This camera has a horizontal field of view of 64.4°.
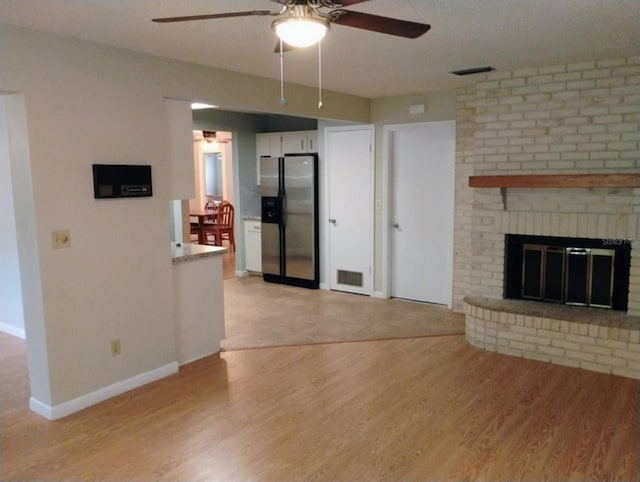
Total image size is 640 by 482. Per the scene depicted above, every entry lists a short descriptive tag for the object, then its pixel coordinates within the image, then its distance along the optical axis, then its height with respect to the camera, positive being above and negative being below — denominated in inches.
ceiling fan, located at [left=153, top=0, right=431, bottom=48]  78.0 +25.4
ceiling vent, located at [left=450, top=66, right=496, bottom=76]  161.5 +34.6
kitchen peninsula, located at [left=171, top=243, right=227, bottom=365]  154.7 -36.8
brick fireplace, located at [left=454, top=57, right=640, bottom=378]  150.9 -5.2
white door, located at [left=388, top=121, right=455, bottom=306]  213.8 -13.5
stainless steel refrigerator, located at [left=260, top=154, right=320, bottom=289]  251.0 -18.1
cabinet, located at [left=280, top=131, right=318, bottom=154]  259.9 +20.5
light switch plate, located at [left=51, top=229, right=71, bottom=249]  119.5 -12.6
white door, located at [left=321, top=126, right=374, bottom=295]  235.3 -12.3
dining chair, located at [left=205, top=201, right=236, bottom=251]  359.9 -31.2
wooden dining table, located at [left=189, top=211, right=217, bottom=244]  364.5 -29.6
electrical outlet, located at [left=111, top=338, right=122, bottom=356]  134.4 -43.2
